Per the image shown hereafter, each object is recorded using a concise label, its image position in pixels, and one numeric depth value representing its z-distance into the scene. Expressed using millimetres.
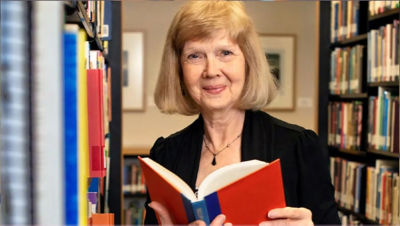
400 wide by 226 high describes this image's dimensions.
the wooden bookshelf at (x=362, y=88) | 2455
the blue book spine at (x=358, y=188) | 2803
